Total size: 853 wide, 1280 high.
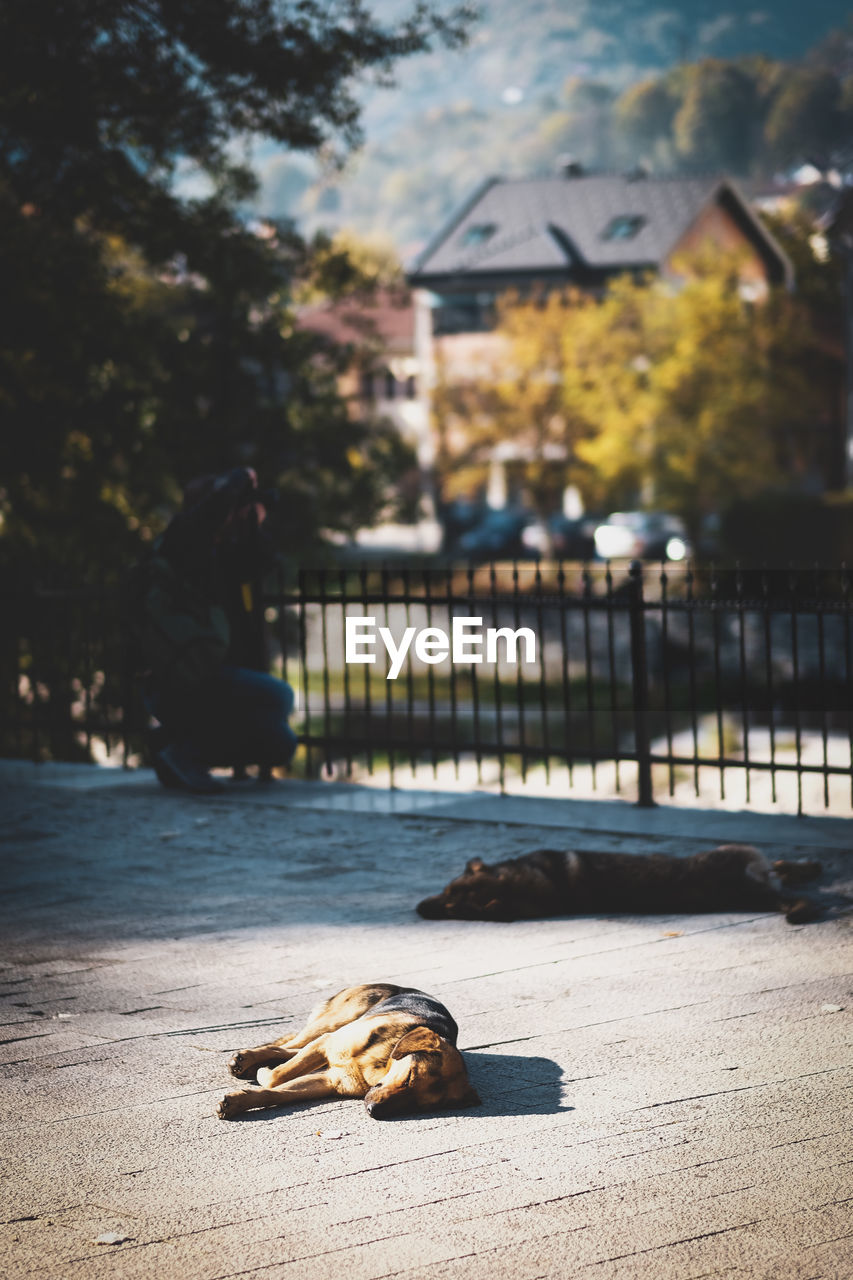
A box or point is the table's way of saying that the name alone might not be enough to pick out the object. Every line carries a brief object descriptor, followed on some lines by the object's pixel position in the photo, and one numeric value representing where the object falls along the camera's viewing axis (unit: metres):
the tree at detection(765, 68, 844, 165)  183.75
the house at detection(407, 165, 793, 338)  62.50
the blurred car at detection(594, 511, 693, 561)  45.00
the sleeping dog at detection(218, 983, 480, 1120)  4.69
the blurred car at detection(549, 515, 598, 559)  51.12
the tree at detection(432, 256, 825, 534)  39.88
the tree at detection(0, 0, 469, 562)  16.05
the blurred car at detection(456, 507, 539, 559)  53.62
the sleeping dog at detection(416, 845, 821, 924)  7.20
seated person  10.27
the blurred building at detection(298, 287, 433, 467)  24.33
